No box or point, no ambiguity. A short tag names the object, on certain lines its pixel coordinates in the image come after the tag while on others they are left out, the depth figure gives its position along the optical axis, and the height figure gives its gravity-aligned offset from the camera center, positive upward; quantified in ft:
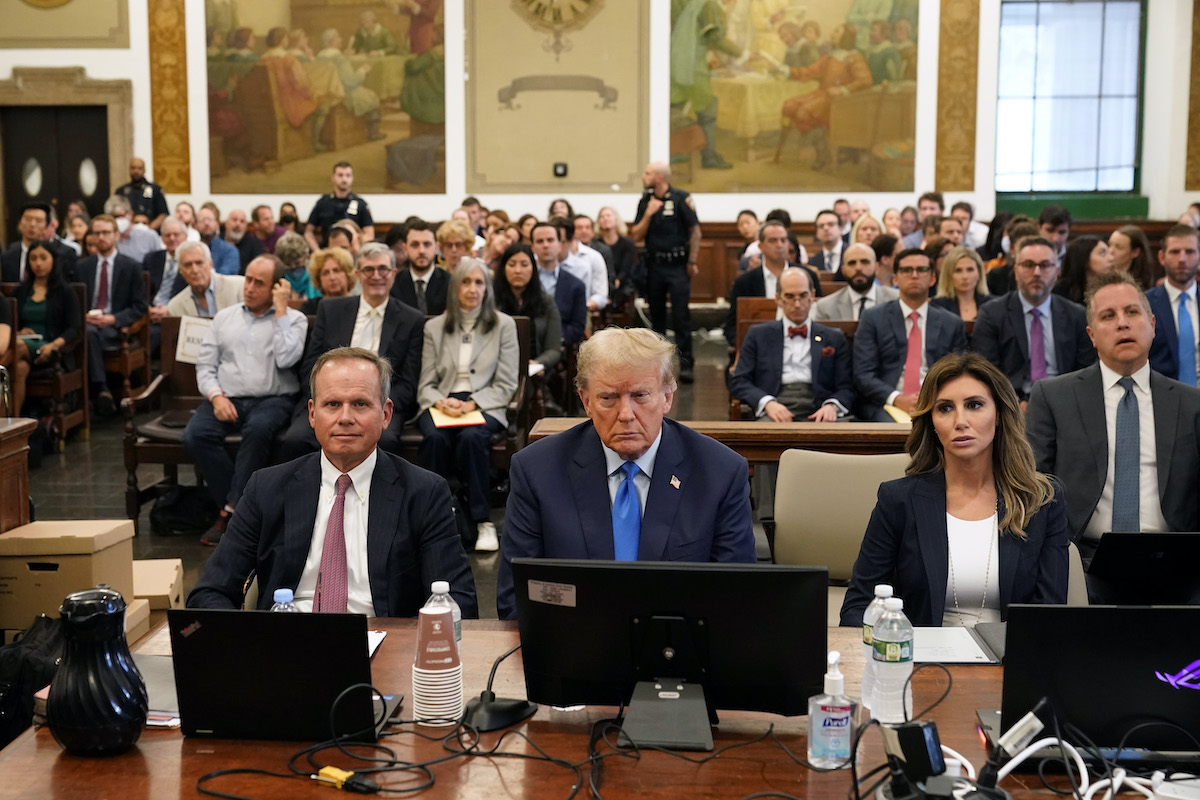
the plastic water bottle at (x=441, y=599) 7.39 -1.93
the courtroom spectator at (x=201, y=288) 24.50 -0.17
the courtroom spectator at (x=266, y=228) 43.32 +1.84
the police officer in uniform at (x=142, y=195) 45.62 +3.10
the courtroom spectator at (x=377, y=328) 20.54 -0.79
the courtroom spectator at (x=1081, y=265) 22.24 +0.32
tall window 47.67 +7.26
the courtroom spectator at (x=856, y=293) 24.32 -0.22
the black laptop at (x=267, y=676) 6.85 -2.20
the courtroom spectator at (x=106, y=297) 29.60 -0.43
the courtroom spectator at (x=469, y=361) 20.12 -1.33
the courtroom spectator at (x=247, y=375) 19.76 -1.55
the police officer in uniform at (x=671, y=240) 35.78 +1.19
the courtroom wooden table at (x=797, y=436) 14.99 -1.87
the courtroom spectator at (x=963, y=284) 23.43 -0.03
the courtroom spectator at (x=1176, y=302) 19.02 -0.30
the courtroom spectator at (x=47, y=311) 26.02 -0.69
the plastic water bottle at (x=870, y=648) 7.38 -2.19
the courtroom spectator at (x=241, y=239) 42.19 +1.40
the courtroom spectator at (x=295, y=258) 26.23 +0.46
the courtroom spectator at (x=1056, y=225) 30.32 +1.42
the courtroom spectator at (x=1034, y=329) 19.63 -0.73
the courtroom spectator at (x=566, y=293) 28.17 -0.27
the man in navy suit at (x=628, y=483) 9.30 -1.54
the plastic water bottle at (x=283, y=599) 7.87 -2.03
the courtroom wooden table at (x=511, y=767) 6.33 -2.58
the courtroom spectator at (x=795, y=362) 21.06 -1.36
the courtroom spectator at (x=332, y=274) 22.68 +0.11
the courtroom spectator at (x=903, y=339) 20.68 -0.95
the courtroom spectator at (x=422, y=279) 23.54 +0.03
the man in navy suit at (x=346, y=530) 9.83 -1.98
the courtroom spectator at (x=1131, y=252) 21.48 +0.54
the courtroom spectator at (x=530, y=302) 24.25 -0.42
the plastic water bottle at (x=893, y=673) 7.21 -2.28
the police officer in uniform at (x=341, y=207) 44.65 +2.65
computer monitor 6.68 -1.93
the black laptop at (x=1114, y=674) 6.46 -2.06
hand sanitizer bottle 6.56 -2.36
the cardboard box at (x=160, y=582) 14.05 -3.47
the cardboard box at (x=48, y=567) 13.24 -3.08
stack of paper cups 7.18 -2.25
